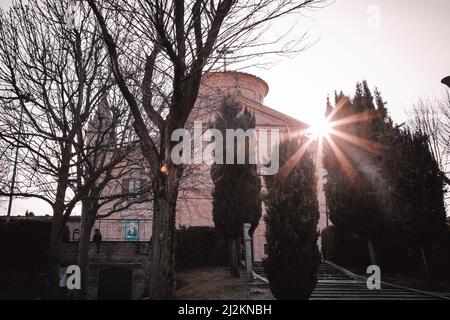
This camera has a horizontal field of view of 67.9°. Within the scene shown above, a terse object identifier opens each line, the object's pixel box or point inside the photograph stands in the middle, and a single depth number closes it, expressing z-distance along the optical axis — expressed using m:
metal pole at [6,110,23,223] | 8.96
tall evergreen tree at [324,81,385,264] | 15.72
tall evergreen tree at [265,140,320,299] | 9.03
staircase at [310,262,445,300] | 11.02
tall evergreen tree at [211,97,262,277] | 16.33
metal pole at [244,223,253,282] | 13.10
